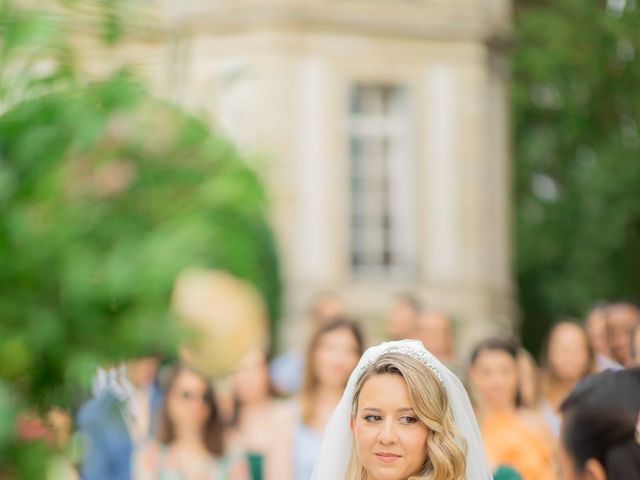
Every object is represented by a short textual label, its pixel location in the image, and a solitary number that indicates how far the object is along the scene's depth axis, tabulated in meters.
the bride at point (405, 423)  6.45
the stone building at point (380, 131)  31.71
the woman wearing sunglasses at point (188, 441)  12.35
